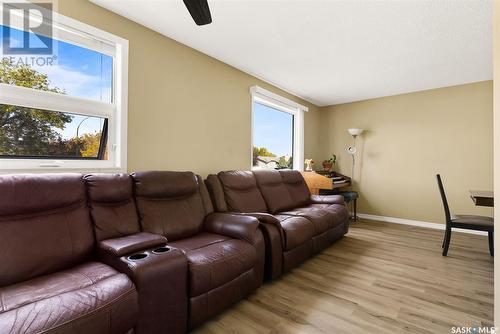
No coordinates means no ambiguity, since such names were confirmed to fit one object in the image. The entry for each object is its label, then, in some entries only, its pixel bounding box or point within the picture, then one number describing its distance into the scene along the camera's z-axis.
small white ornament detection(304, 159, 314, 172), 4.89
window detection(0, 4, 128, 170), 1.82
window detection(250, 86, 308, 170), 4.04
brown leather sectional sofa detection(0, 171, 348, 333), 1.17
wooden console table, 4.36
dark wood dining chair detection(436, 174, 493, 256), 2.70
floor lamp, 4.87
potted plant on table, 5.27
